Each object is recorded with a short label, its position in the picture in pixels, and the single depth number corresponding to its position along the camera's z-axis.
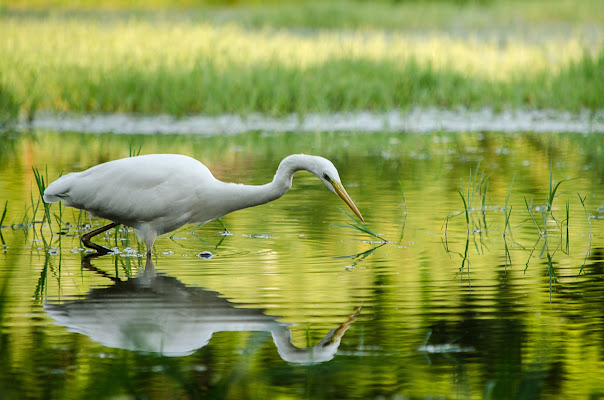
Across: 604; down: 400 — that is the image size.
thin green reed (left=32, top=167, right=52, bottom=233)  16.14
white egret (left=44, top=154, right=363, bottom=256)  14.43
